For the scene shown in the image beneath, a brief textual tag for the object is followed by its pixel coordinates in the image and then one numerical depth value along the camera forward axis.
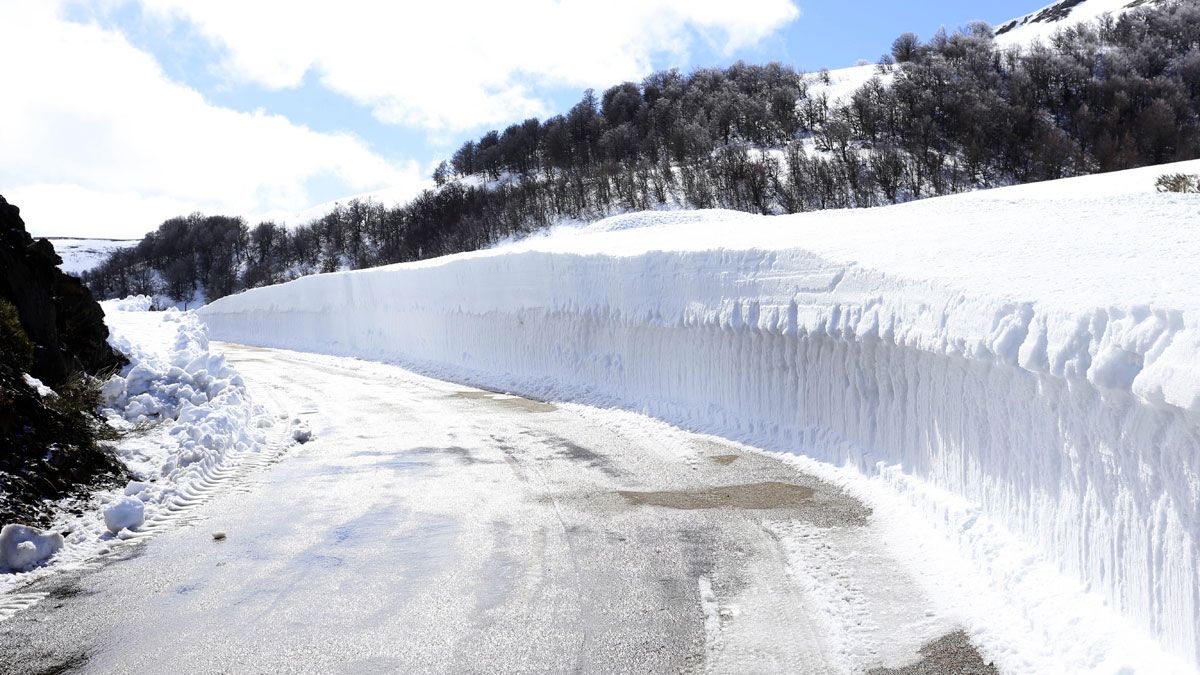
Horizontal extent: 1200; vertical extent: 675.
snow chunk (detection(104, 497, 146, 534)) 7.09
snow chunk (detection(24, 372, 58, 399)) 8.76
